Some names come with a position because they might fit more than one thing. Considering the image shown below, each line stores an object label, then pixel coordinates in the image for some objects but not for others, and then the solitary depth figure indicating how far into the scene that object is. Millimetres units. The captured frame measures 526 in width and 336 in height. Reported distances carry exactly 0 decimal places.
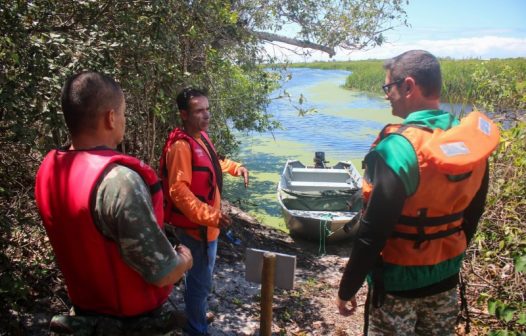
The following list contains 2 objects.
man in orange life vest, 1638
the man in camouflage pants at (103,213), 1315
